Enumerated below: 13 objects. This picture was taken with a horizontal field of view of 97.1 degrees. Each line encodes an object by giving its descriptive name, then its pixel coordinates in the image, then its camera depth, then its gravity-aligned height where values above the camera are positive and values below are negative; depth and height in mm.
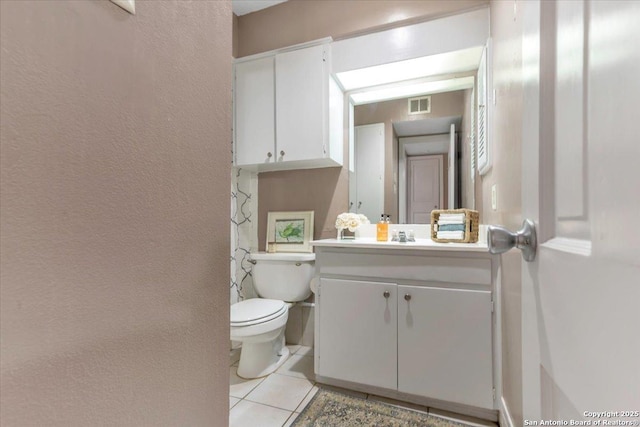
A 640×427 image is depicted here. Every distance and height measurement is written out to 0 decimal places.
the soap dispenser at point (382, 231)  1926 -125
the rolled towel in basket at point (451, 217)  1616 -24
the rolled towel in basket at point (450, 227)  1597 -81
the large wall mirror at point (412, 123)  1848 +658
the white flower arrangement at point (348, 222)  1917 -62
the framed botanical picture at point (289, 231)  2230 -147
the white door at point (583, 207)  254 +7
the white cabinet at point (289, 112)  1994 +749
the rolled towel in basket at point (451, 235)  1588 -125
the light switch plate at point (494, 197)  1350 +77
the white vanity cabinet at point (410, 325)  1365 -586
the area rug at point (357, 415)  1356 -1012
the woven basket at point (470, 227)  1572 -79
